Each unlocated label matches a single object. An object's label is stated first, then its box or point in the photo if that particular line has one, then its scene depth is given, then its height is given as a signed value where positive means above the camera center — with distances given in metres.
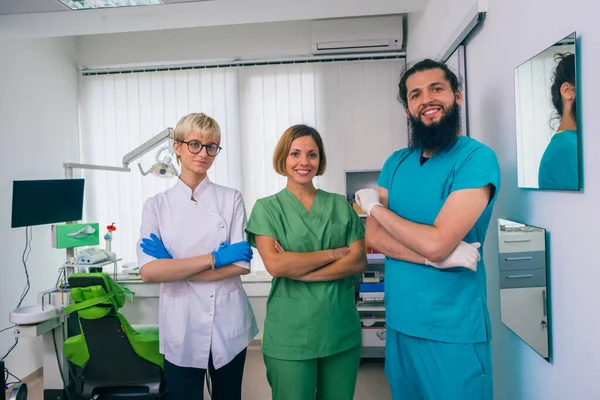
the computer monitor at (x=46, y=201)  2.45 +0.00
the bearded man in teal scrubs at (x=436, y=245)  1.14 -0.15
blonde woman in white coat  1.47 -0.26
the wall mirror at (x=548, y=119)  1.05 +0.20
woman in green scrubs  1.42 -0.29
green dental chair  1.97 -0.72
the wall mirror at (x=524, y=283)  1.26 -0.31
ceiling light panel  2.43 +1.19
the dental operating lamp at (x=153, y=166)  2.50 +0.23
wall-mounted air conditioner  3.31 +1.31
